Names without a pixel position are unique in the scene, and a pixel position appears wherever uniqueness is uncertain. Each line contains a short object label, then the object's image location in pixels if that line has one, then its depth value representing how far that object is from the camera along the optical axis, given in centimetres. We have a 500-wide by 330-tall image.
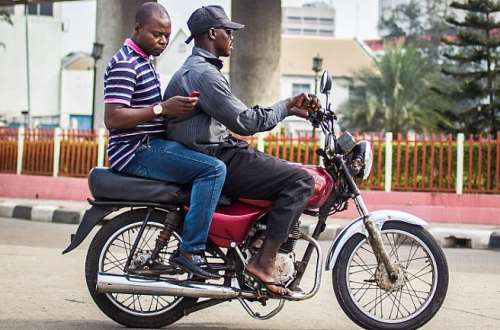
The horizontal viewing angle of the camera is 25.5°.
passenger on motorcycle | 555
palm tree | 6250
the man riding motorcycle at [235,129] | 550
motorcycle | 562
